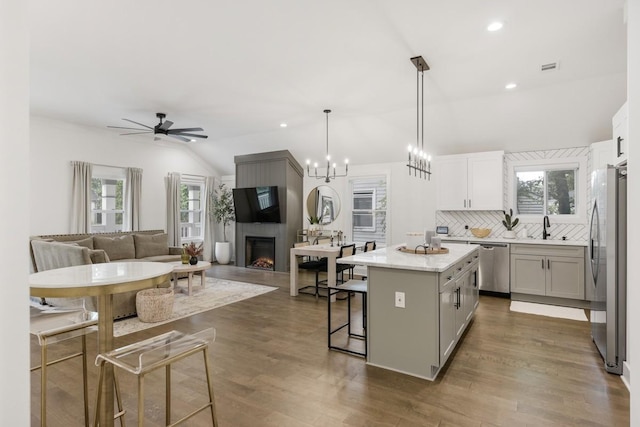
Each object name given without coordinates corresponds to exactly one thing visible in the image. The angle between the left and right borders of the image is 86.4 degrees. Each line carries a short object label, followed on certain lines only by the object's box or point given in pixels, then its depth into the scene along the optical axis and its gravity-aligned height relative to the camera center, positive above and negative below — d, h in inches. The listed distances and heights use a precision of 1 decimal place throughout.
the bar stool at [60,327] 76.7 -27.0
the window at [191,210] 347.3 +4.7
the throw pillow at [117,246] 242.8 -23.2
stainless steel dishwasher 213.9 -33.9
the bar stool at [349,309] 131.7 -36.0
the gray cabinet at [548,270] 194.5 -32.2
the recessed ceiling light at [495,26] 119.2 +67.3
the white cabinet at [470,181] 227.1 +23.8
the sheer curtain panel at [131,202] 291.7 +10.5
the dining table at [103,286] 67.6 -14.8
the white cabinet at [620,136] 114.7 +28.5
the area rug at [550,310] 180.1 -52.7
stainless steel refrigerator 115.1 -16.5
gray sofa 171.8 -23.3
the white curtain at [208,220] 357.7 -5.9
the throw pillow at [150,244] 266.5 -24.3
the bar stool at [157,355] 63.1 -28.1
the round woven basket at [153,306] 168.1 -45.7
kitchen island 109.9 -32.5
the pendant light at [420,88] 147.2 +66.6
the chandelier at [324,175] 300.5 +37.5
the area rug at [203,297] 166.7 -52.6
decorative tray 139.4 -14.8
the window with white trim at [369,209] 289.4 +5.2
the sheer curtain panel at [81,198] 256.1 +12.2
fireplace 323.0 -36.9
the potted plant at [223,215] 356.5 -0.5
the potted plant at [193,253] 230.1 -26.2
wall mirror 311.4 +10.3
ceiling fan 212.4 +53.5
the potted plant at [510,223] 227.9 -5.0
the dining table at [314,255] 203.5 -25.3
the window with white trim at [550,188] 217.5 +18.4
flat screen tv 311.6 +10.0
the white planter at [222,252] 357.4 -39.4
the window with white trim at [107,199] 277.3 +12.1
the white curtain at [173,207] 321.7 +6.5
